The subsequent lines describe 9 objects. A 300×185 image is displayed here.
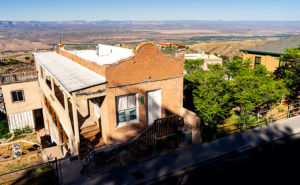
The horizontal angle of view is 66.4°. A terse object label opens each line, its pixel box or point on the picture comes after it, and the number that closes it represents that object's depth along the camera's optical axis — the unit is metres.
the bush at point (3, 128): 25.43
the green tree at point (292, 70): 17.27
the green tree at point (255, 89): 15.62
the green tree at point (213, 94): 15.87
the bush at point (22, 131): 25.11
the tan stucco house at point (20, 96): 23.95
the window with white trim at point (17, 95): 24.36
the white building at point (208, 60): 46.78
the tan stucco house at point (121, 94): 10.84
